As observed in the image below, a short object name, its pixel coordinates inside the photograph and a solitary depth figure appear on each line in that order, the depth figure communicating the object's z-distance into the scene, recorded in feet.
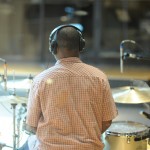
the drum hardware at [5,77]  9.77
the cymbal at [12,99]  9.74
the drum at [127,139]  9.55
